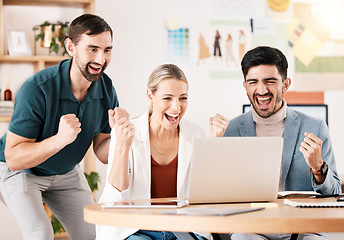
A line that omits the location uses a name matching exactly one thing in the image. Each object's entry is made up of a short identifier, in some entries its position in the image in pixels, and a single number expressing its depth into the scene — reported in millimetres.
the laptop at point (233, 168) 1692
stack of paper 1641
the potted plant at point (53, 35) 4498
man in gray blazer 2352
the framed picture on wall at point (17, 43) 4484
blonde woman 2082
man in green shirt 2471
